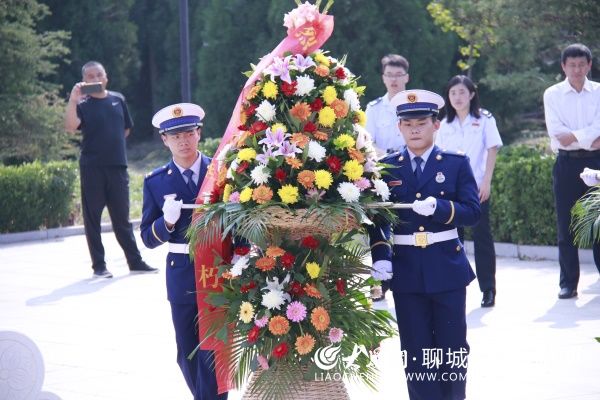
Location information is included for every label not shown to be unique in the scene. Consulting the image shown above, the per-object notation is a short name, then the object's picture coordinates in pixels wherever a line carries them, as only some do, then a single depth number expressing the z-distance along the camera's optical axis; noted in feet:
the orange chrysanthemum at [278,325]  26.68
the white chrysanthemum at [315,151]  26.58
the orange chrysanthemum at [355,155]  27.18
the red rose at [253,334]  26.99
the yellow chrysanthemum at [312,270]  26.92
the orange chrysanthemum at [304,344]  26.54
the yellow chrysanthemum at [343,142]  27.00
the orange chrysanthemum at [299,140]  26.60
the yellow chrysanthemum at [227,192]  27.44
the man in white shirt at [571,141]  47.20
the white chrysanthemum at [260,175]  26.50
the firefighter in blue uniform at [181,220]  29.57
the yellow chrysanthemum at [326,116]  27.10
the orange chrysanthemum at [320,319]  26.62
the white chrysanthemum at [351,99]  27.78
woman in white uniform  46.36
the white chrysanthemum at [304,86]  27.22
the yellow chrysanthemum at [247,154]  27.00
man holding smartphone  58.69
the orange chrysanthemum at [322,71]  27.62
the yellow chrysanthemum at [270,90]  27.32
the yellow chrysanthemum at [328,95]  27.30
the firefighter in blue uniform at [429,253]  28.72
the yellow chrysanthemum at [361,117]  28.10
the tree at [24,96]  98.57
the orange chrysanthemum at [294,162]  26.40
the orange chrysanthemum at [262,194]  26.30
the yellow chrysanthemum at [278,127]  26.90
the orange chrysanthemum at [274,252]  26.84
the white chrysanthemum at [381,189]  27.44
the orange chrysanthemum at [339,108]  27.36
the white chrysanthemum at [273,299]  26.80
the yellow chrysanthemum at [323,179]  26.42
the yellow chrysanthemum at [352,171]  26.84
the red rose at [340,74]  28.12
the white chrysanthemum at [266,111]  27.26
